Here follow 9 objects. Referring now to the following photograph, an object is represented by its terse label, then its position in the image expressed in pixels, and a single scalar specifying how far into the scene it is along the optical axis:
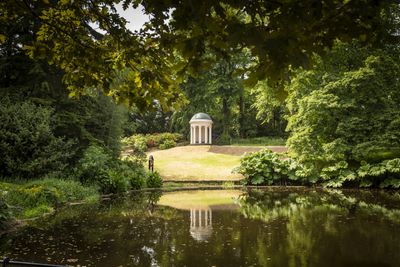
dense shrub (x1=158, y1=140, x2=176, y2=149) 37.59
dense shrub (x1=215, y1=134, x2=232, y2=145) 39.74
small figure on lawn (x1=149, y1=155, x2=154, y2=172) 22.45
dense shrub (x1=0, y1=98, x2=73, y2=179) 14.10
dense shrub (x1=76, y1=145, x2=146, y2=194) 16.56
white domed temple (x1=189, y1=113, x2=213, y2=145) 37.12
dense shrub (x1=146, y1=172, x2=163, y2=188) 19.70
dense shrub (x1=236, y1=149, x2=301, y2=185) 21.54
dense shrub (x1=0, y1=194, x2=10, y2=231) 9.06
